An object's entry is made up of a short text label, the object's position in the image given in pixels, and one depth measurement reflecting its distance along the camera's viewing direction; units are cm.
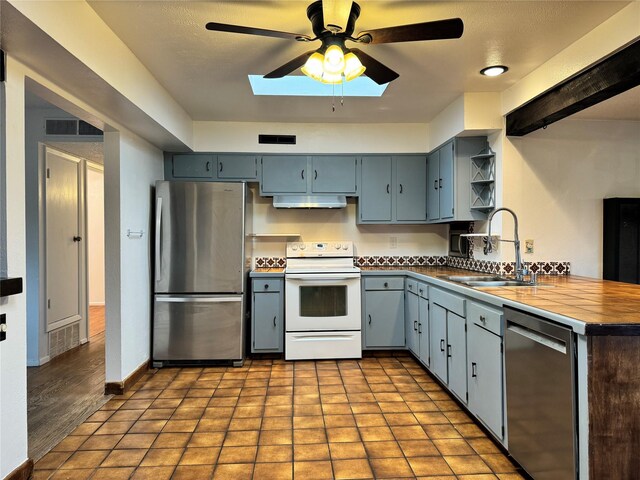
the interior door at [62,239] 373
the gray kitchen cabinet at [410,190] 409
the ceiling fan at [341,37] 171
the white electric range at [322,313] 366
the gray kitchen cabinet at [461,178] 341
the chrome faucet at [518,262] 268
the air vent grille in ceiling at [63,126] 361
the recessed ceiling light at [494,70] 267
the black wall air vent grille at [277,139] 396
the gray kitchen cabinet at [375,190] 407
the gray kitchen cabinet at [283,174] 399
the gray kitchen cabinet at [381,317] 379
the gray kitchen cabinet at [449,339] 257
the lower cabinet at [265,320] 371
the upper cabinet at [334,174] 402
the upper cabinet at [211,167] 394
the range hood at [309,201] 395
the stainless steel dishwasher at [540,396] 156
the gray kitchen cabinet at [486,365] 209
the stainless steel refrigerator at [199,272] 347
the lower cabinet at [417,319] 330
